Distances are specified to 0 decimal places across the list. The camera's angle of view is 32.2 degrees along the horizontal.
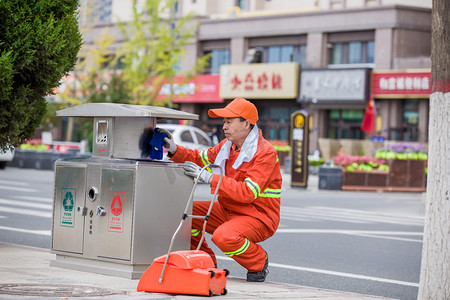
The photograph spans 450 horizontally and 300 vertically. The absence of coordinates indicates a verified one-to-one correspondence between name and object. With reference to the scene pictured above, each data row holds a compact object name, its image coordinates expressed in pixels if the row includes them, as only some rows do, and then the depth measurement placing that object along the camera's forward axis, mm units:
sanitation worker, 6441
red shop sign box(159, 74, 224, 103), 45562
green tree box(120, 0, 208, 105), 40938
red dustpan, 5555
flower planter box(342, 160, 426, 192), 25516
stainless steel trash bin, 6285
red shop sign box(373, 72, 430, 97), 37219
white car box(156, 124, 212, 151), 23516
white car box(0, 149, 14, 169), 26656
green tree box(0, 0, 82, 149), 7090
